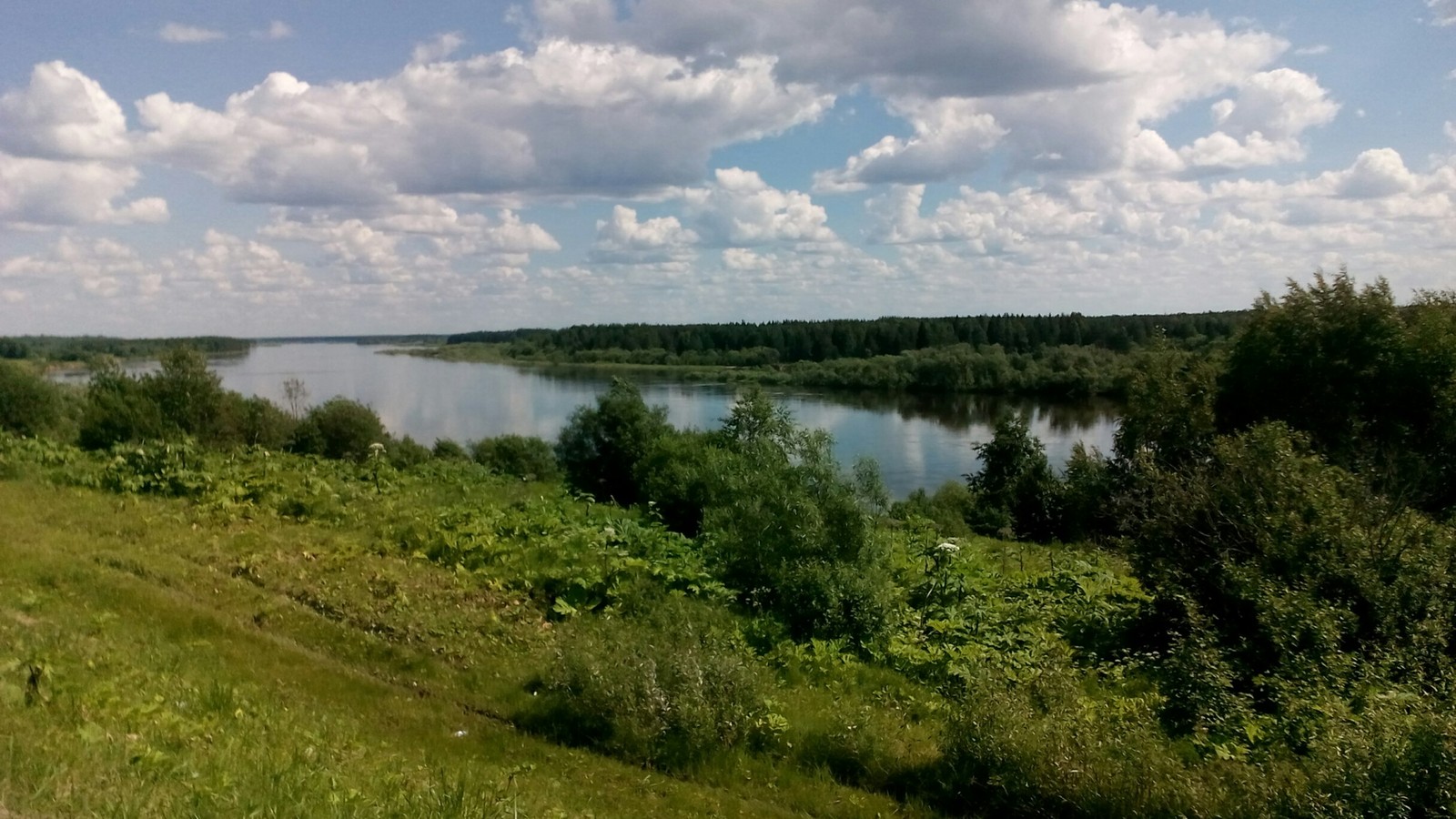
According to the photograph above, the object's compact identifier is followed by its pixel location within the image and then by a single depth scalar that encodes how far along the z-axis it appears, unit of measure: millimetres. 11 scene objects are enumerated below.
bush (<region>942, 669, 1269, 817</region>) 6293
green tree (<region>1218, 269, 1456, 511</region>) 17172
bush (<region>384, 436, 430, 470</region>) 32284
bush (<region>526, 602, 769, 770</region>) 8070
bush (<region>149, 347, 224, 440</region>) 24609
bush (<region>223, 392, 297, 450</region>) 29062
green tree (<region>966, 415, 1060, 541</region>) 32375
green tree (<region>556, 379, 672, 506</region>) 28125
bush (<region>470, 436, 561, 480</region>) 37094
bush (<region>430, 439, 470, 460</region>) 38344
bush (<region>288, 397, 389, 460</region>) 35125
